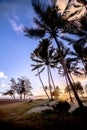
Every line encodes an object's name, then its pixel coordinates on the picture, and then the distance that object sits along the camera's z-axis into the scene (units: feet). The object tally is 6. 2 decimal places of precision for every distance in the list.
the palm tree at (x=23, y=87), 75.11
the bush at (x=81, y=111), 16.24
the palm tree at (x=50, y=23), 23.82
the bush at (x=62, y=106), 20.43
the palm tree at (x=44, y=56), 38.39
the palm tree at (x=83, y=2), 30.50
